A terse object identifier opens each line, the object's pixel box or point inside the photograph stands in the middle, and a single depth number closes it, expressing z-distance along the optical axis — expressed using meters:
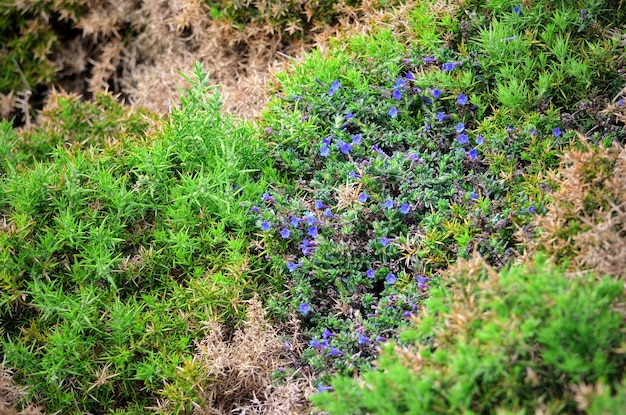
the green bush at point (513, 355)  2.03
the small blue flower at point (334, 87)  3.36
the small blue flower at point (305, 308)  2.92
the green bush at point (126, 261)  2.91
